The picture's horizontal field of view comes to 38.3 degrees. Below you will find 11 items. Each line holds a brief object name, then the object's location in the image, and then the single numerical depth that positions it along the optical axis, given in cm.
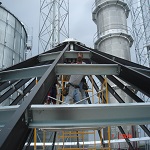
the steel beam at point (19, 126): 199
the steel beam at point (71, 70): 450
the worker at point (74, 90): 657
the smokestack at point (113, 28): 1769
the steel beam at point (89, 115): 263
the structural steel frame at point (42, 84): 216
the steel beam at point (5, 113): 301
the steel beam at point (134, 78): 422
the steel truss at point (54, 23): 2180
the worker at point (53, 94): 853
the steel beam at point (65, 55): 598
